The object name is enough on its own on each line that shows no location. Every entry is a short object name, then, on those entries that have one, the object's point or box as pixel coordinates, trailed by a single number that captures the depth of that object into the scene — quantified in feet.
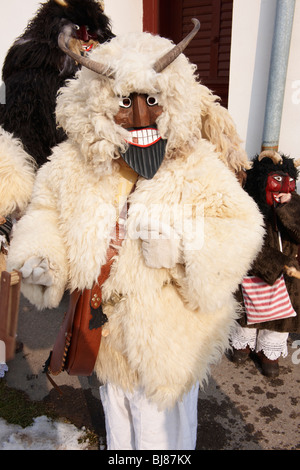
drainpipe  9.39
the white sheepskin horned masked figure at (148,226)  4.75
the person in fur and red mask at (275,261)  7.64
